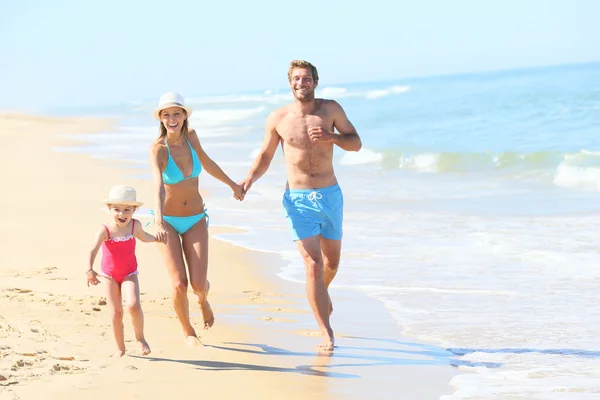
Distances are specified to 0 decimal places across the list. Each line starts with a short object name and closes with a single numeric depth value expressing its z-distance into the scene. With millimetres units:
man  12422
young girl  10984
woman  11969
